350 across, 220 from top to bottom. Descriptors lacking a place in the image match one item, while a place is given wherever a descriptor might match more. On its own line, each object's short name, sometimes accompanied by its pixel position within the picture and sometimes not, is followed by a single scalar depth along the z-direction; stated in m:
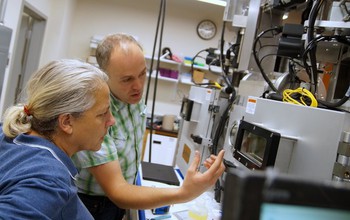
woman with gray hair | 0.78
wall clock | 5.47
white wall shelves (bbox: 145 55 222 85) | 5.26
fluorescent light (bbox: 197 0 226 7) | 4.62
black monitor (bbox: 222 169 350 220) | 0.27
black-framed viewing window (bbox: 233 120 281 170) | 0.93
